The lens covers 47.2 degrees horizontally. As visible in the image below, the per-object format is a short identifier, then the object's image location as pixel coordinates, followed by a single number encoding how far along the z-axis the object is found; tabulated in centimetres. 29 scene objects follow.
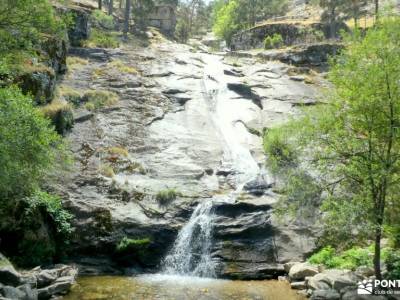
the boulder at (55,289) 1611
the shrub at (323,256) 2031
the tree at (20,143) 1548
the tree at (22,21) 1755
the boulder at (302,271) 1928
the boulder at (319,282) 1722
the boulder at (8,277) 1520
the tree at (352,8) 6232
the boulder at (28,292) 1477
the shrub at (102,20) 5956
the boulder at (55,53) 3297
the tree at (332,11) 6234
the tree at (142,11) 6920
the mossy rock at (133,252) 2173
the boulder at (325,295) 1648
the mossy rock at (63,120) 2863
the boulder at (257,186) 2523
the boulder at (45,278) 1695
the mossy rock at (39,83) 2763
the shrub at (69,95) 3281
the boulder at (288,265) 2100
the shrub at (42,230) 1992
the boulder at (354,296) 1541
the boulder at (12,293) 1408
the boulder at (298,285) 1855
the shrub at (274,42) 5925
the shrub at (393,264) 1678
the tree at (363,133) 1605
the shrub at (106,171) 2574
